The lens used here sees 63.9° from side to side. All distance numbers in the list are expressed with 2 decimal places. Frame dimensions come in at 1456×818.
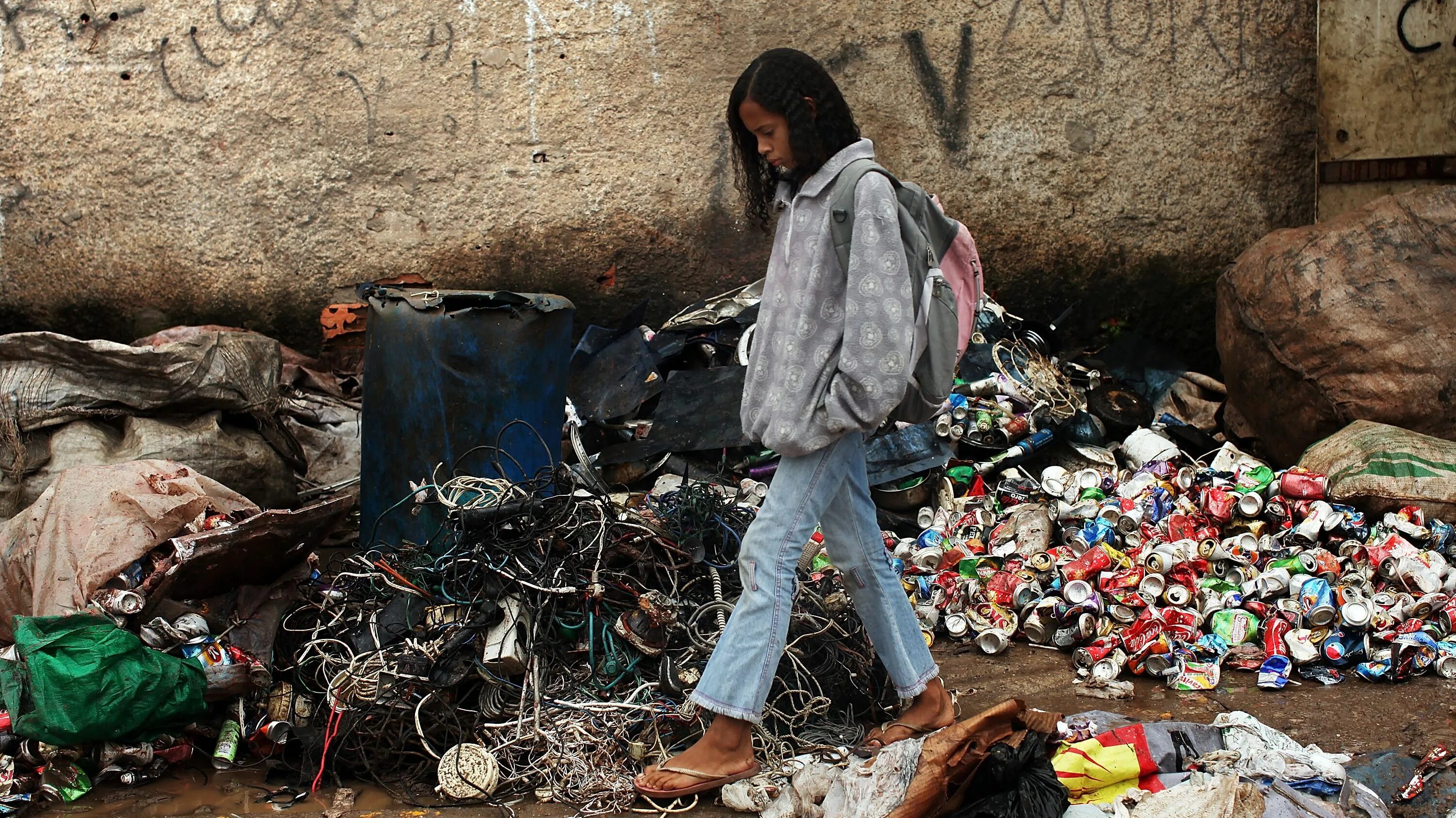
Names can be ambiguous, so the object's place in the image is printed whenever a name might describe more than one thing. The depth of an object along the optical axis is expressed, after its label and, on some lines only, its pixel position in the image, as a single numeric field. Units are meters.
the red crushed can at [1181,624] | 3.71
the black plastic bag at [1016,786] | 2.42
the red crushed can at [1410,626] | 3.59
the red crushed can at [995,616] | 3.87
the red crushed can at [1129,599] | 3.86
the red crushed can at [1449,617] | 3.62
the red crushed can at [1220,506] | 4.33
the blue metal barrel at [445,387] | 4.06
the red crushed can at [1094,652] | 3.63
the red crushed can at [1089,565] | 3.99
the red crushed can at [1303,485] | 4.27
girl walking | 2.60
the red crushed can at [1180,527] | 4.26
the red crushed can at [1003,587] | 4.00
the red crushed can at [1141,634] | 3.64
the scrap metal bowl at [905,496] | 4.81
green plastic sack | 2.87
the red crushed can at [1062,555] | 4.13
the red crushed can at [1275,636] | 3.61
